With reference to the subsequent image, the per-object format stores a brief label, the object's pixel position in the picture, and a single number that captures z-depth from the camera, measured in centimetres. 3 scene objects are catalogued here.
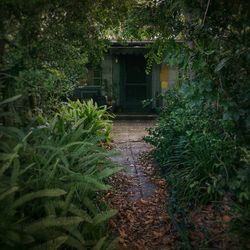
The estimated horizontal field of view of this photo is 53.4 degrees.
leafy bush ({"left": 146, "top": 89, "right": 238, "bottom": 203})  255
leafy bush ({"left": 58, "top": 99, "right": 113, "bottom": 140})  510
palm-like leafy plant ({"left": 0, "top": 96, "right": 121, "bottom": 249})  228
